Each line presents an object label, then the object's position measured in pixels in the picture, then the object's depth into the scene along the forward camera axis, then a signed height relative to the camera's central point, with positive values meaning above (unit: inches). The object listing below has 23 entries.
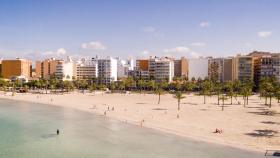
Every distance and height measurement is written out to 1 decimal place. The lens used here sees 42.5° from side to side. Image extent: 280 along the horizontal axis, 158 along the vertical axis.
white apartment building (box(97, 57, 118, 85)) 7138.8 +169.1
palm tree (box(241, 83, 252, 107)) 3234.7 -128.1
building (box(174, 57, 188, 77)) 7106.3 +220.0
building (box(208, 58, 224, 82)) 6190.9 +162.9
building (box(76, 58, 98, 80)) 7421.3 +179.8
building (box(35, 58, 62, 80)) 7554.1 +201.6
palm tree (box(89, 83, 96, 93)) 5390.8 -157.7
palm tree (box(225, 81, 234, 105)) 4315.0 -89.5
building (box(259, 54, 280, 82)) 5275.6 +185.2
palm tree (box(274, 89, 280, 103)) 2801.7 -120.0
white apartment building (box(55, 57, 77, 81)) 7057.1 +148.2
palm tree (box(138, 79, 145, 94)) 5513.3 -93.0
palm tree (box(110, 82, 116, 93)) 5497.0 -142.3
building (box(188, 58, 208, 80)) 6491.1 +186.4
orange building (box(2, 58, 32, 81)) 7219.5 +186.8
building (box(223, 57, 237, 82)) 5991.6 +158.9
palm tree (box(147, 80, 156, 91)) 5377.5 -104.9
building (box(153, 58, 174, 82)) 6486.2 +146.9
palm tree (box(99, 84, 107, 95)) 5605.3 -160.9
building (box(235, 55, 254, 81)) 5629.9 +165.6
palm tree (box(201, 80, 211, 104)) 3779.5 -114.7
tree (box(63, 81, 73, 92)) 5511.8 -129.1
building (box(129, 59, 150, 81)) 6815.9 +147.6
